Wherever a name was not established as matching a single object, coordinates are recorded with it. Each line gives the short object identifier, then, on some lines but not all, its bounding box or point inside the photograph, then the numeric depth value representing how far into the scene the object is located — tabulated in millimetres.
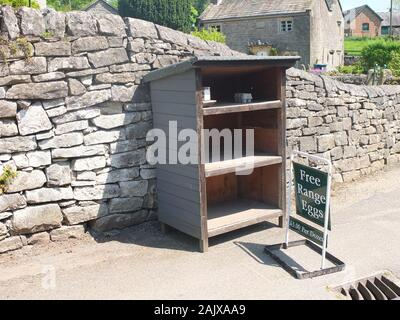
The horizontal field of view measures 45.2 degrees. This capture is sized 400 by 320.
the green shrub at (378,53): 23516
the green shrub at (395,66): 16344
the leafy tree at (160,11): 30172
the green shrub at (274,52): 31922
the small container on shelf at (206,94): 6239
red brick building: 61309
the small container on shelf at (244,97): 6609
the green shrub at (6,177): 5848
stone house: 32062
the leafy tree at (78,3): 50438
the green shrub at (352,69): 22542
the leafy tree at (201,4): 65331
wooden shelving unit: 5926
